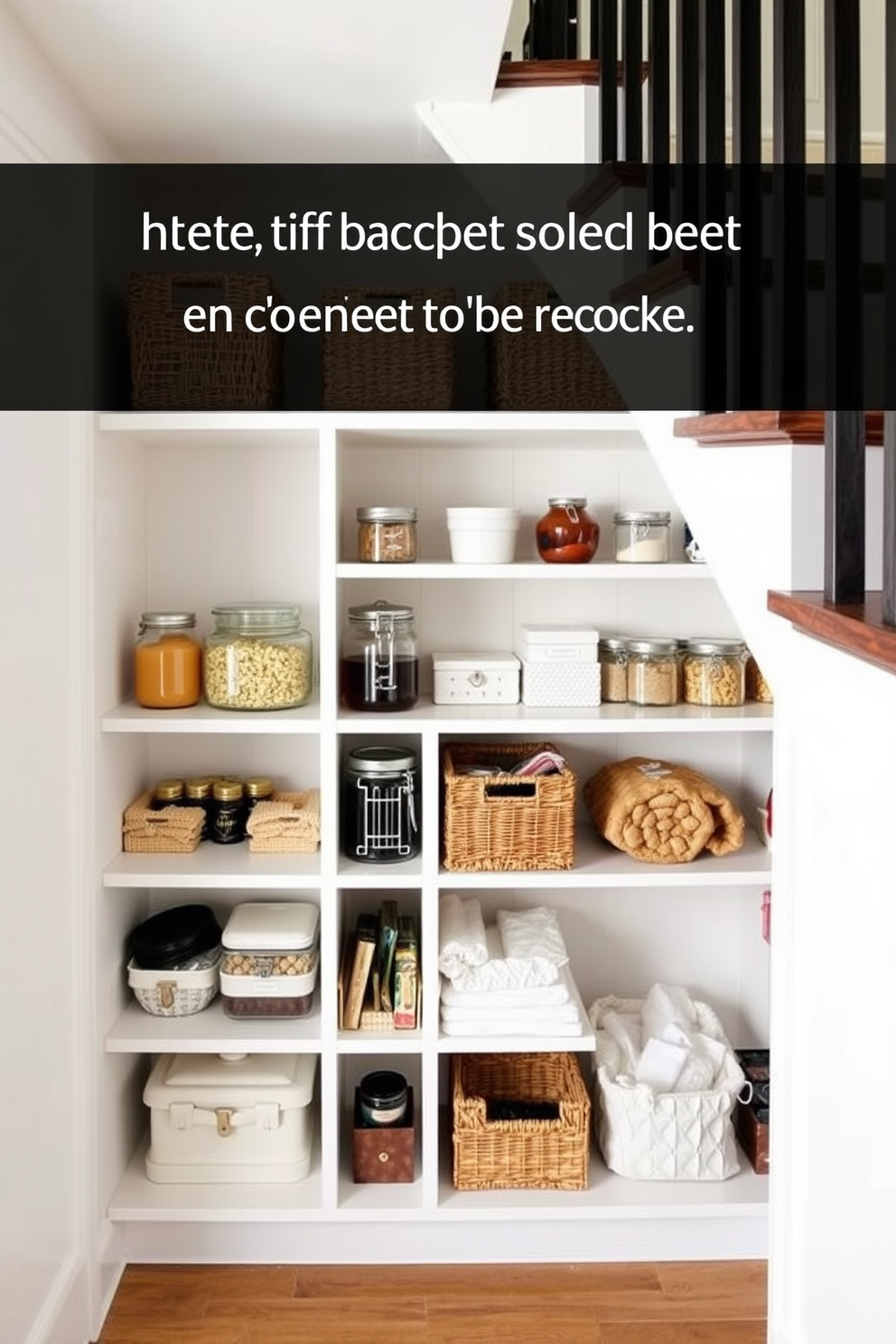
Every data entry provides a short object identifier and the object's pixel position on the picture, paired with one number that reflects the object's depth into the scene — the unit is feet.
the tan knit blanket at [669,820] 8.45
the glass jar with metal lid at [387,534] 8.33
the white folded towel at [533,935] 8.53
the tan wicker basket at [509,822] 8.34
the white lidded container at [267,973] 8.50
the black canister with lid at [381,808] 8.51
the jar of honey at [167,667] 8.49
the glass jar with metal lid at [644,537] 8.46
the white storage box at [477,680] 8.68
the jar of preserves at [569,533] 8.43
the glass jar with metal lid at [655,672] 8.66
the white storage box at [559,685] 8.63
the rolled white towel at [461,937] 8.38
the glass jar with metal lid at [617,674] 8.83
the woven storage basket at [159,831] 8.64
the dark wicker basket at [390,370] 8.05
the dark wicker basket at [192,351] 7.95
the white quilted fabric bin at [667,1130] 8.51
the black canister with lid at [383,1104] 8.67
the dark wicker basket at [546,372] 8.09
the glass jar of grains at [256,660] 8.42
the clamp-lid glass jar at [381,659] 8.45
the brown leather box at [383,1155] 8.61
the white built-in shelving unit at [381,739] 8.21
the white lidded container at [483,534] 8.32
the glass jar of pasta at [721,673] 8.70
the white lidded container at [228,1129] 8.58
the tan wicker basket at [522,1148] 8.44
